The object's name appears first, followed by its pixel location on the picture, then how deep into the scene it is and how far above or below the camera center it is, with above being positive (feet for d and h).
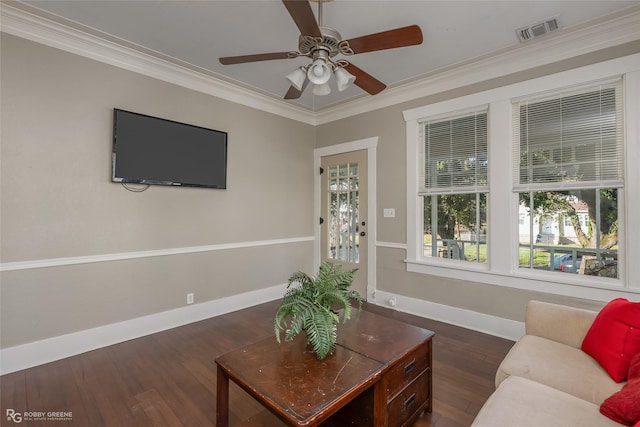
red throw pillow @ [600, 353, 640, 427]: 3.62 -2.31
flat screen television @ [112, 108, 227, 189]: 9.08 +2.37
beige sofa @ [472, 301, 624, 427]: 3.85 -2.51
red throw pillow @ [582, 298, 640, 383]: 4.68 -1.93
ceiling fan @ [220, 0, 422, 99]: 5.57 +3.74
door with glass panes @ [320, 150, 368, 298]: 13.33 +0.51
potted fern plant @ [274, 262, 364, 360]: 4.77 -1.47
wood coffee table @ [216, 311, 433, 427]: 3.96 -2.37
